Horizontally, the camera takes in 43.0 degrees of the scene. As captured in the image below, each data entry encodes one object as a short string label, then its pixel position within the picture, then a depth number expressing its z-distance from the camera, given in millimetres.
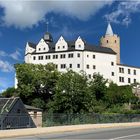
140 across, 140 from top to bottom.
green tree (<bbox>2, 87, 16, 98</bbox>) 43397
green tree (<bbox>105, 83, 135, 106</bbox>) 40011
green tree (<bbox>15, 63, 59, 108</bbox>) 38232
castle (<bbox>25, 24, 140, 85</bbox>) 50663
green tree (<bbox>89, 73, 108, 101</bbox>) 39962
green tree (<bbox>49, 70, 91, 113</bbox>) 28396
